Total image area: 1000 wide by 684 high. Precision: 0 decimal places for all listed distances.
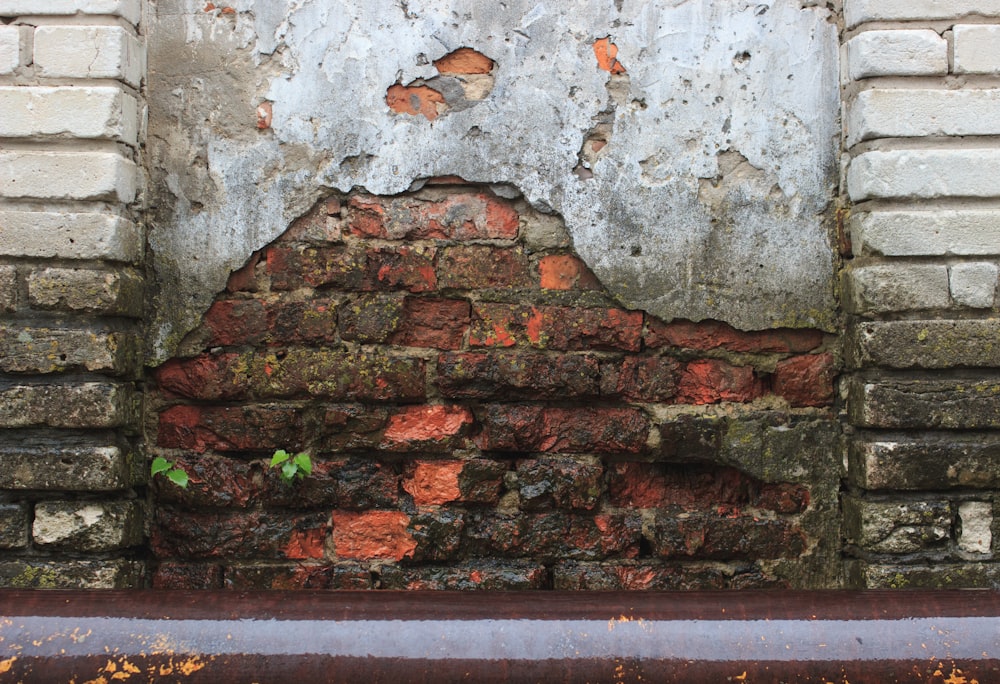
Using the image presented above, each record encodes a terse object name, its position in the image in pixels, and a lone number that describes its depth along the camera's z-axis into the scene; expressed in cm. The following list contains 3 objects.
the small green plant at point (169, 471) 215
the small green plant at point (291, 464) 215
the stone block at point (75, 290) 200
